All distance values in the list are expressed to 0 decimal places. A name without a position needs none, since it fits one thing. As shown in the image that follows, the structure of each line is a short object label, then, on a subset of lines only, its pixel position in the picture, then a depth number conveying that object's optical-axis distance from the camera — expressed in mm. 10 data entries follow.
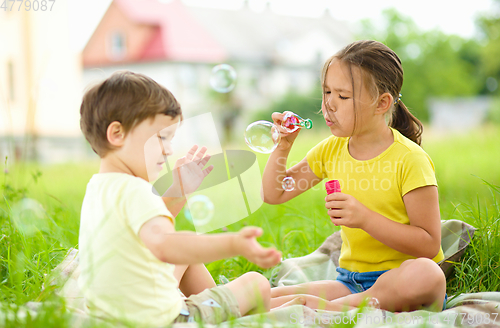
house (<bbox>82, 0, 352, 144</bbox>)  20531
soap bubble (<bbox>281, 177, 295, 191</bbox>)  2028
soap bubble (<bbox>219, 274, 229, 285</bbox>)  2051
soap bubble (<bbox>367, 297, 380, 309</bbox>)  1668
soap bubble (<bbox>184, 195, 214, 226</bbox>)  1735
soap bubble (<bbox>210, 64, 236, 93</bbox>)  2793
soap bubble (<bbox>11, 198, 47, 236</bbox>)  2219
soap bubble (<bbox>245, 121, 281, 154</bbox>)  1959
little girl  1666
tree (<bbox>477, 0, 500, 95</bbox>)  12680
